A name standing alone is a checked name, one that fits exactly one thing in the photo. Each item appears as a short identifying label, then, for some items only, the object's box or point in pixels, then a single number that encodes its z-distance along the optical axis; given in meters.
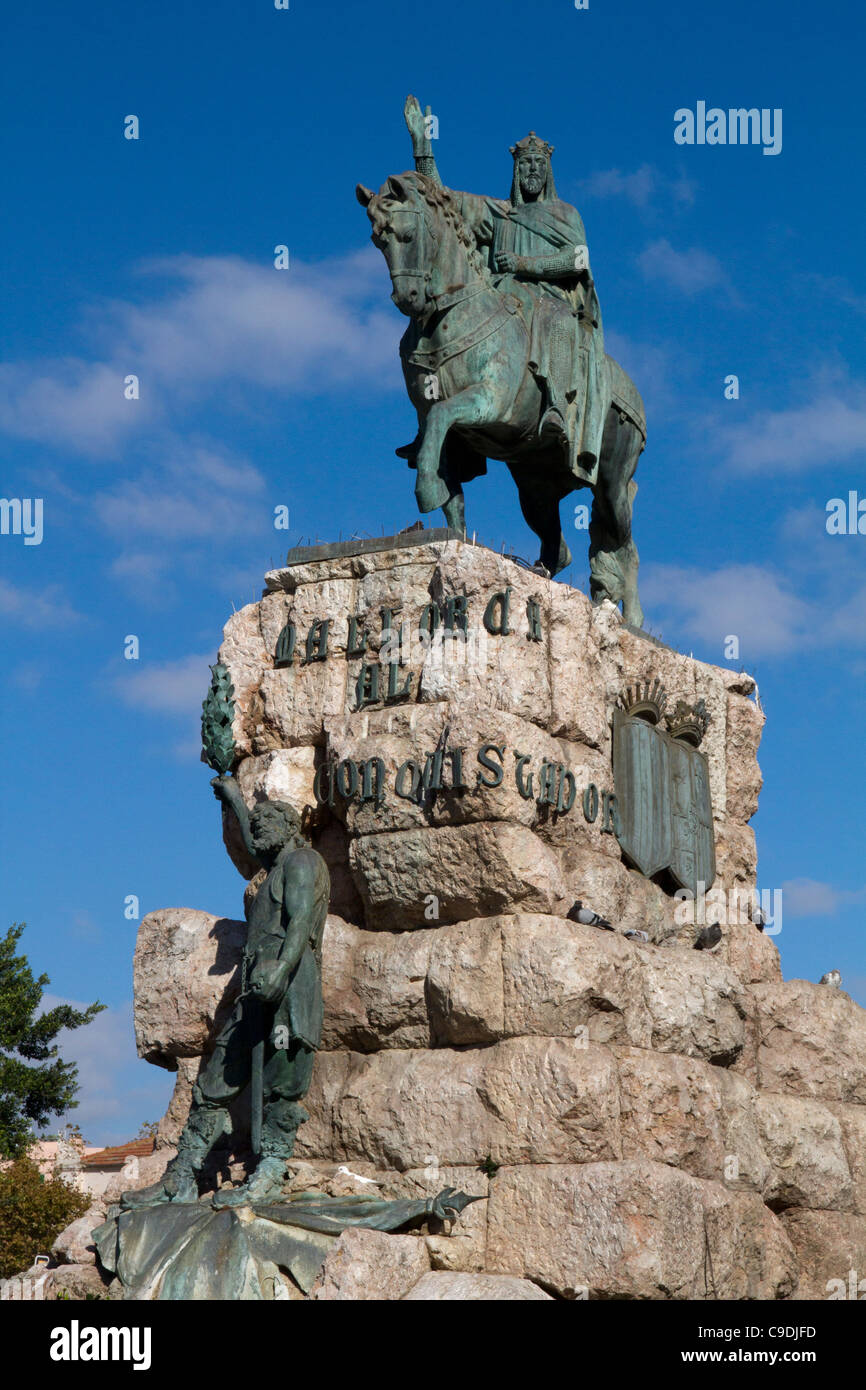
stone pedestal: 11.05
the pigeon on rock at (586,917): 11.93
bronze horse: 13.23
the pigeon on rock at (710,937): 13.44
